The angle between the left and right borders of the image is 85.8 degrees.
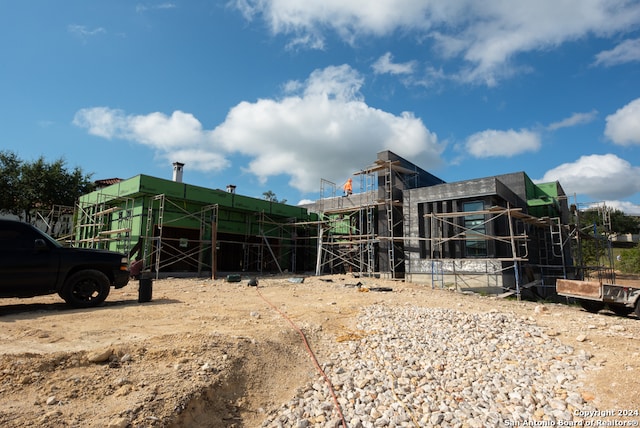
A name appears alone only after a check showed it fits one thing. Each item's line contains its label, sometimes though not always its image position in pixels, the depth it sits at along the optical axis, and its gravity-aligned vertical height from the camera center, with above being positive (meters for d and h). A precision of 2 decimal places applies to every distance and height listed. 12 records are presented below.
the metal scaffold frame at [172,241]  17.17 +1.10
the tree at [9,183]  25.84 +5.91
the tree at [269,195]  62.44 +12.09
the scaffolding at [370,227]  19.73 +2.20
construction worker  23.28 +4.98
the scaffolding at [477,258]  15.35 +0.43
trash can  9.11 -0.72
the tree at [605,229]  23.27 +4.69
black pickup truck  7.17 -0.15
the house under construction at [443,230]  16.23 +1.71
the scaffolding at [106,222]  18.06 +2.22
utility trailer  10.36 -1.07
